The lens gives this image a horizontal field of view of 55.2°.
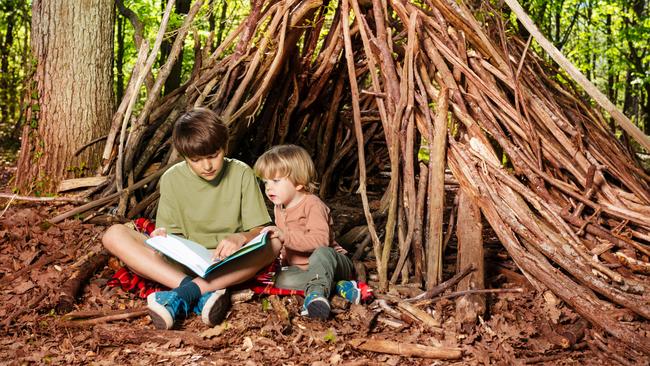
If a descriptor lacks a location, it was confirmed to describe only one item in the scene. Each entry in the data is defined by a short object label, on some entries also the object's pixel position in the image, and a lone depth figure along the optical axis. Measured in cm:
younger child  352
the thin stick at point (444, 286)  347
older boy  321
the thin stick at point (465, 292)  337
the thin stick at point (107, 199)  431
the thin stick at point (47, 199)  450
